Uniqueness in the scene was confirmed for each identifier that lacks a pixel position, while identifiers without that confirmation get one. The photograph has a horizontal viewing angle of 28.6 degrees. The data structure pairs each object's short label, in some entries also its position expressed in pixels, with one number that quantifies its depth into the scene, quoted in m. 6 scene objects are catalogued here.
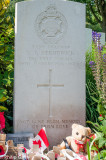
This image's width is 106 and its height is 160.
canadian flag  2.36
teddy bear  2.29
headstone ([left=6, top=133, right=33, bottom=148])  2.55
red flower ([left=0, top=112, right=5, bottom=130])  2.36
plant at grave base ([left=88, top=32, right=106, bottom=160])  2.07
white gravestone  2.77
